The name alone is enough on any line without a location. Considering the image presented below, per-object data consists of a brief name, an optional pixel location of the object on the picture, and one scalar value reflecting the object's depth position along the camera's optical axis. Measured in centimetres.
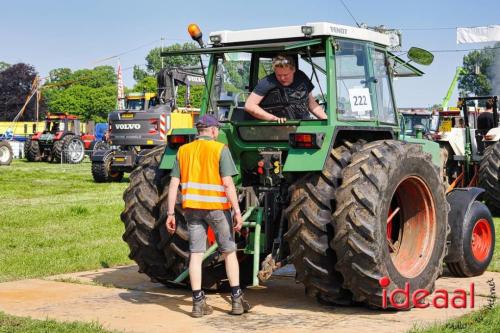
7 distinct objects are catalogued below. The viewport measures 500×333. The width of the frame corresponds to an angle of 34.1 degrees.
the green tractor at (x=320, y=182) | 670
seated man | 753
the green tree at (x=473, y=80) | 7838
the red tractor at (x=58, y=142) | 3625
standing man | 685
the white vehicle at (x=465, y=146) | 1635
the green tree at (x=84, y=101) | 9794
